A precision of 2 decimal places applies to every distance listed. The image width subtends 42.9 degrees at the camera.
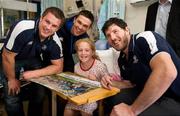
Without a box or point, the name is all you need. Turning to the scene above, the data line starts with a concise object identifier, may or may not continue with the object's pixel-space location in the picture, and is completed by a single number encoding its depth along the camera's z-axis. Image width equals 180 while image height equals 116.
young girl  1.95
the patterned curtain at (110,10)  2.73
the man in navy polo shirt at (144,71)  1.17
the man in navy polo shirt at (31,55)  1.79
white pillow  2.31
